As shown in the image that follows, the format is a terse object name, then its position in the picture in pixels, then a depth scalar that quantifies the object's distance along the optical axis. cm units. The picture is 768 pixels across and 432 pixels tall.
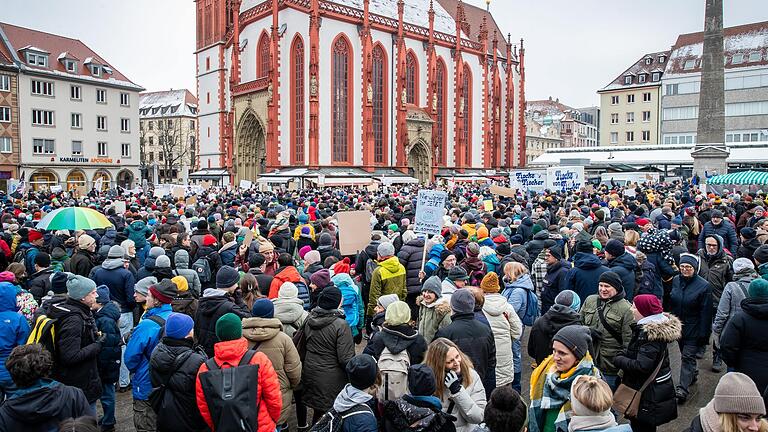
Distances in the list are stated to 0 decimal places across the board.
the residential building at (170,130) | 8856
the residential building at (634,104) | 6531
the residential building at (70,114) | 4603
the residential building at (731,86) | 5694
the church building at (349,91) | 4334
